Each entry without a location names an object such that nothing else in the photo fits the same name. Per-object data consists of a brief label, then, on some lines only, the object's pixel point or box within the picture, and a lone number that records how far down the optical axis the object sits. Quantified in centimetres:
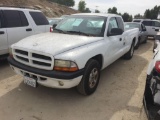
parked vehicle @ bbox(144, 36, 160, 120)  169
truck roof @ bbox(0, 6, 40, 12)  384
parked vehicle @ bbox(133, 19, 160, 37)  964
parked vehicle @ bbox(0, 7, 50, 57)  376
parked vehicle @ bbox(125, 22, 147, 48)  716
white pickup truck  223
